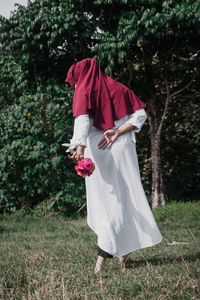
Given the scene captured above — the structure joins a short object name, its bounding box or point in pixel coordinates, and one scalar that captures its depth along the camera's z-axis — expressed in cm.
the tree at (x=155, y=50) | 505
